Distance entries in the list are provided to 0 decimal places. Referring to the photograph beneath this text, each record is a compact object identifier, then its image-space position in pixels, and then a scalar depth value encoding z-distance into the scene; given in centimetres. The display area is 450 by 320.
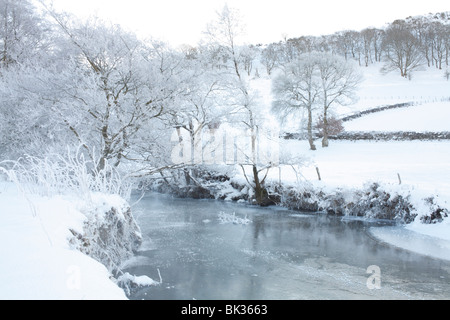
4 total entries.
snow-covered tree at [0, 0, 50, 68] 1584
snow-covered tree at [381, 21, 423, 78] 5572
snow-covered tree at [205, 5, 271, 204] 1717
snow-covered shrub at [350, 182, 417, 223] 1362
